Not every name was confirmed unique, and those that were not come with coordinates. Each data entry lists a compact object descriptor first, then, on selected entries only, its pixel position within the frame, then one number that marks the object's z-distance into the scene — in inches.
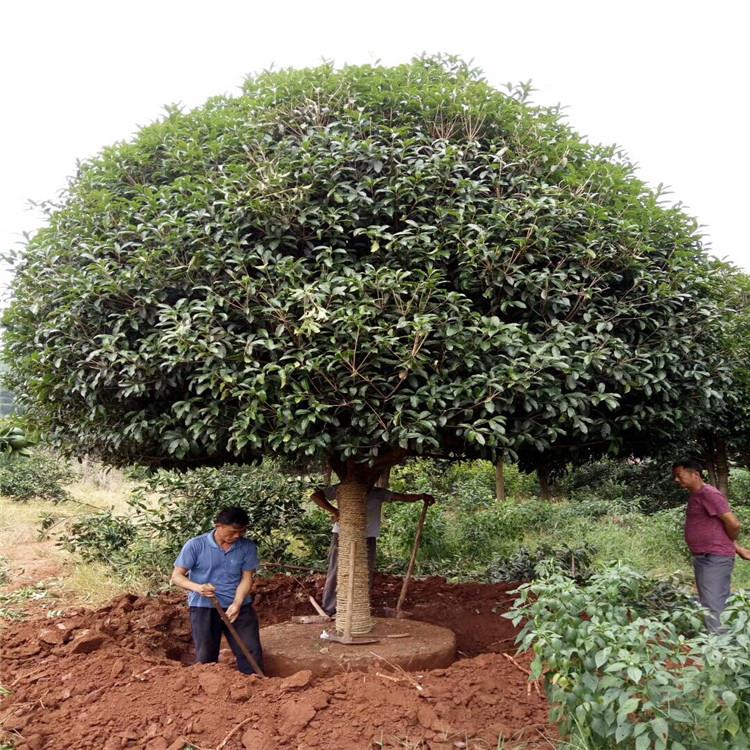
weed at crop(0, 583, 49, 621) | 283.5
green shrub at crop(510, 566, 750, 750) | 107.2
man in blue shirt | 203.3
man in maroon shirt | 233.6
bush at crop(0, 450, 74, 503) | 674.8
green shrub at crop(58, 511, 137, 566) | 371.6
